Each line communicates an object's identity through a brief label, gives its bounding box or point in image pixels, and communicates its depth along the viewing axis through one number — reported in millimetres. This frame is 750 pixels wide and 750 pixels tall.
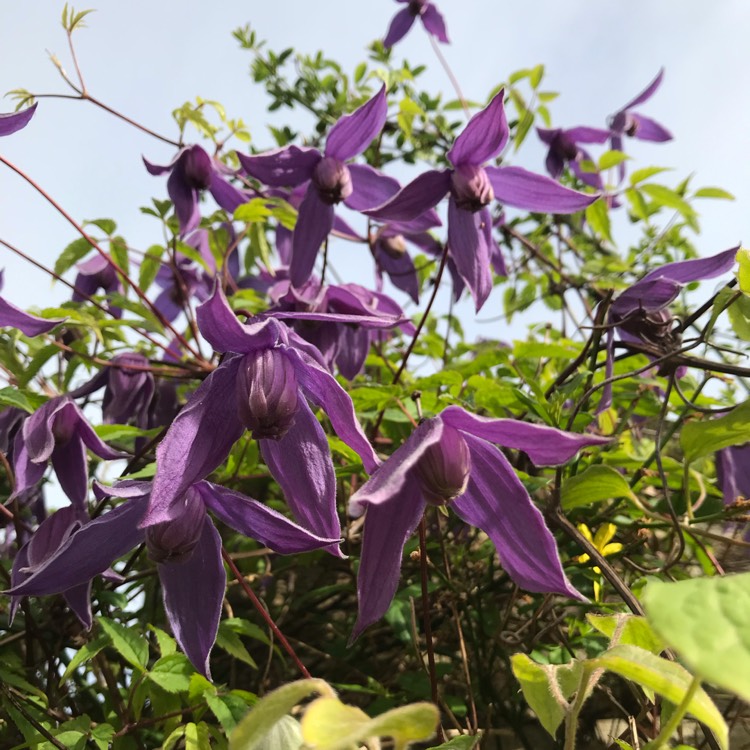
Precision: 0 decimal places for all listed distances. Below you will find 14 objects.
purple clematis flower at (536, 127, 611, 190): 493
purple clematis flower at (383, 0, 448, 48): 577
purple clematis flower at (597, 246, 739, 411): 273
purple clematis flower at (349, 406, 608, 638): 184
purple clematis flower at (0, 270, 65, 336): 249
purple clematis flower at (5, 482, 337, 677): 202
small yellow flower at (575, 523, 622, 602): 293
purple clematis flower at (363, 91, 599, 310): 279
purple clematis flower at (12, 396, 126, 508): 261
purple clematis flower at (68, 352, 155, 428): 343
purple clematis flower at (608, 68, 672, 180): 496
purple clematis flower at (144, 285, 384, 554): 192
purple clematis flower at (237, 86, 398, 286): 318
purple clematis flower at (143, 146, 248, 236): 356
